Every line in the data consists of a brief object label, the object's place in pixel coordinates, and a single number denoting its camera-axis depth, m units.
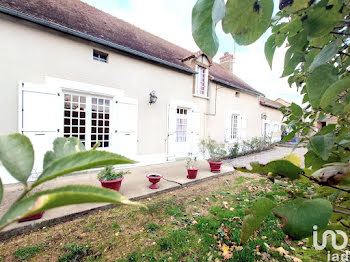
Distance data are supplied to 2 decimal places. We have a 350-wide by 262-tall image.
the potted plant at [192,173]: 5.40
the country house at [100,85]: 4.43
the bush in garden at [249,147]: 9.84
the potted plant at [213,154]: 6.40
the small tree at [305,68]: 0.45
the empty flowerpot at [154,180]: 4.50
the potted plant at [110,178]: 3.96
